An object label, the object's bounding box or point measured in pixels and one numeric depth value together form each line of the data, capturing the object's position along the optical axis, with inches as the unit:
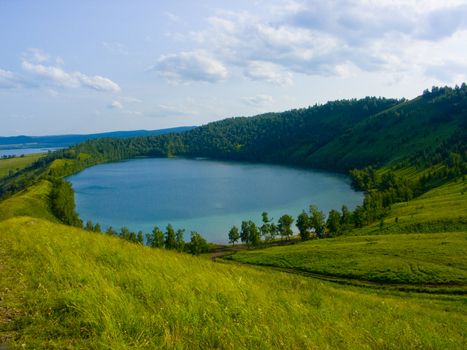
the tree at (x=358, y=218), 4237.2
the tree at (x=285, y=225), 4261.8
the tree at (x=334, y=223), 4138.8
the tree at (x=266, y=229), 4303.6
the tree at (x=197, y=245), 3654.0
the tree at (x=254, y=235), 4072.3
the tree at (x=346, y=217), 4328.2
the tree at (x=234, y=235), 4158.5
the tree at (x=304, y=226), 4192.9
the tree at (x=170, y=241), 3735.2
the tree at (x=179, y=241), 3696.1
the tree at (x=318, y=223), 4216.5
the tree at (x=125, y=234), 3767.2
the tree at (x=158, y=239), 3747.5
